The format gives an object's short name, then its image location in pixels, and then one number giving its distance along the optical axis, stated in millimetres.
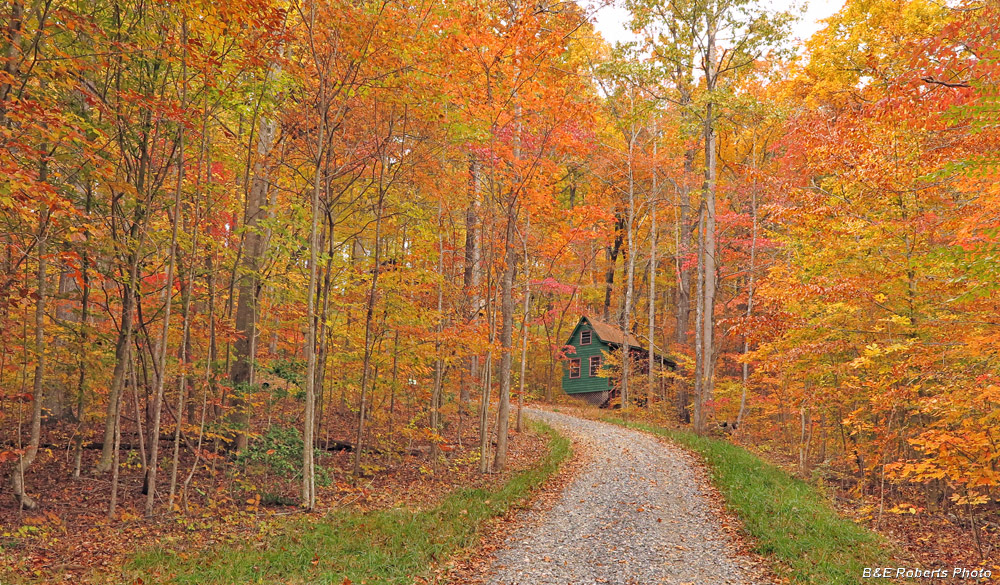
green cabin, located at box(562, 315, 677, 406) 28141
